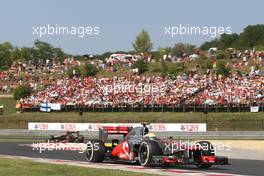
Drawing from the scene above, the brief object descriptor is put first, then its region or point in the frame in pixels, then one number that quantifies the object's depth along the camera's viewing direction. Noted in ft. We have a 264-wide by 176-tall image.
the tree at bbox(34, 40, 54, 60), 463.83
